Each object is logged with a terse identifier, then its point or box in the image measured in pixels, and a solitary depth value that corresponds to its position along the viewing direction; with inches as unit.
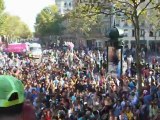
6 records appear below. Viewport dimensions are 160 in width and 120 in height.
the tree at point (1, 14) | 2148.9
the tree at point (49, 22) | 3777.1
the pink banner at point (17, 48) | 2192.4
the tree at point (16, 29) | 4771.4
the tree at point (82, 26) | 2647.6
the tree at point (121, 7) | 637.9
